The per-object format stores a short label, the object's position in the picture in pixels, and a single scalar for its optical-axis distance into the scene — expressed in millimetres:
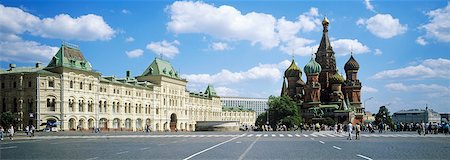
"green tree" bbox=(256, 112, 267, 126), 121719
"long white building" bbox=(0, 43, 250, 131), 72125
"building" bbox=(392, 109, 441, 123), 192412
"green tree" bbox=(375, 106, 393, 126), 125675
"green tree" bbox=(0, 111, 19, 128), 67575
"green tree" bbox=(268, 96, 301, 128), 105875
